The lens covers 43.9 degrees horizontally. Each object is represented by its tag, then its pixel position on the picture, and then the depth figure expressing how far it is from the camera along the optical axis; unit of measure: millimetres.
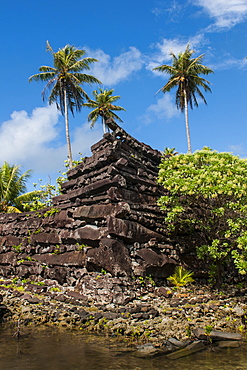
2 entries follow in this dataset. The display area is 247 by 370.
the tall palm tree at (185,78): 26406
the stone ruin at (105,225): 10172
